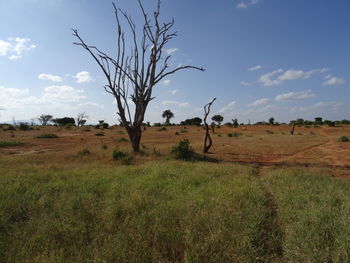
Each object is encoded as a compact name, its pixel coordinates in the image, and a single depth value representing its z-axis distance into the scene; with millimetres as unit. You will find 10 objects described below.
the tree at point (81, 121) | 63688
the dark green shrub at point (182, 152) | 11648
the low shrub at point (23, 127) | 34109
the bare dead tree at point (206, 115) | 14469
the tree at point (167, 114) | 69375
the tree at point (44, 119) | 72812
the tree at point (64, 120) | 68712
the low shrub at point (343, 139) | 20795
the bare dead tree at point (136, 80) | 13305
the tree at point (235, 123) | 49219
